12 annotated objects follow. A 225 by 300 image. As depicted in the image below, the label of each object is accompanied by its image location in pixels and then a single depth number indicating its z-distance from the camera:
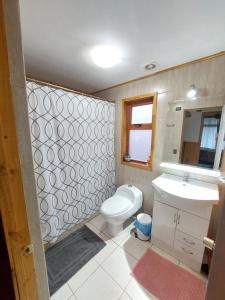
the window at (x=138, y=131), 1.96
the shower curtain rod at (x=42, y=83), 1.28
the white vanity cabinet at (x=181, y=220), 1.24
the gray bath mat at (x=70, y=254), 1.31
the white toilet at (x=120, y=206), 1.65
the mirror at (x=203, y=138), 1.39
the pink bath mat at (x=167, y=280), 1.18
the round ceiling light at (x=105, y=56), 1.26
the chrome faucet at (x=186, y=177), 1.57
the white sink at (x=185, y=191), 1.17
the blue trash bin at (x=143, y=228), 1.71
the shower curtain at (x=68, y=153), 1.38
